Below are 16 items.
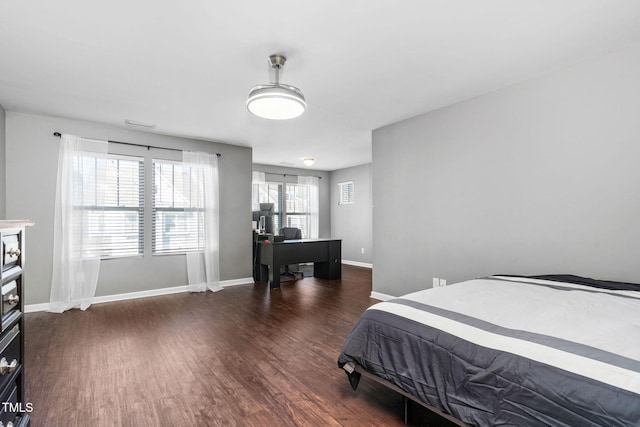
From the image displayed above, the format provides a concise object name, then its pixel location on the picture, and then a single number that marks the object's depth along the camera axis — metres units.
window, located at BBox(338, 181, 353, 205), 8.12
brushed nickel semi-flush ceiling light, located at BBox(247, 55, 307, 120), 2.46
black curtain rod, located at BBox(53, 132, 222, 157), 4.03
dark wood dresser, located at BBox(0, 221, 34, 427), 1.31
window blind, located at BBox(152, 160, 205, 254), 4.84
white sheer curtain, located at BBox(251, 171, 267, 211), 7.39
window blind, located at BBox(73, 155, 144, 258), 4.16
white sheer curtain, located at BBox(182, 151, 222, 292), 5.00
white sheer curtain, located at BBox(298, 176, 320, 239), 8.26
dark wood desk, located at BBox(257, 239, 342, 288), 5.36
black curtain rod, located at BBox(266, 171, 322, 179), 7.70
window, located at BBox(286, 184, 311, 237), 8.05
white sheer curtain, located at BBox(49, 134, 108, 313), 4.00
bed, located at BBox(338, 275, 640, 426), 1.09
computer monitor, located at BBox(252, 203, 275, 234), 6.12
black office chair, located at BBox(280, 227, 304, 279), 6.50
